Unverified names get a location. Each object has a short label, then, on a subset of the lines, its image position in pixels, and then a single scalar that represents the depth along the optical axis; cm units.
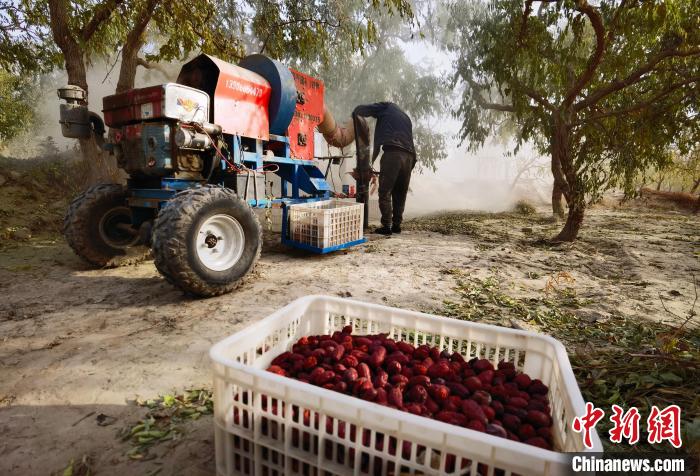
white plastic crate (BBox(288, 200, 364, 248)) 497
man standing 674
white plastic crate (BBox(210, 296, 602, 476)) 97
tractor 333
